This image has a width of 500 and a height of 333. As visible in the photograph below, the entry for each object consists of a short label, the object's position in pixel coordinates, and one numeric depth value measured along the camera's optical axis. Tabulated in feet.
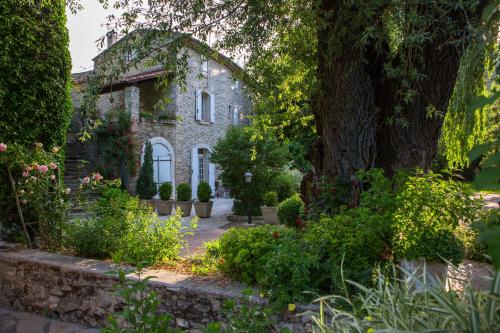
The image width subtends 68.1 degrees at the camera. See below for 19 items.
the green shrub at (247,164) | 38.40
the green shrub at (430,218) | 9.69
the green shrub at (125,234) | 13.70
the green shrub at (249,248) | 10.31
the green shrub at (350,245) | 9.41
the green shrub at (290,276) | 8.82
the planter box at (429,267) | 9.89
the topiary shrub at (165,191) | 41.06
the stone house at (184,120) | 43.80
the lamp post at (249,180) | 35.19
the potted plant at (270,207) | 35.73
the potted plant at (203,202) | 39.32
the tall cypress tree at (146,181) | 42.37
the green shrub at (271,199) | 35.91
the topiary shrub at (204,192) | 39.24
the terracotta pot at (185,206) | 40.11
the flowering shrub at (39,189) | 15.21
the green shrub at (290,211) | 26.04
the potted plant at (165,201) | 40.98
